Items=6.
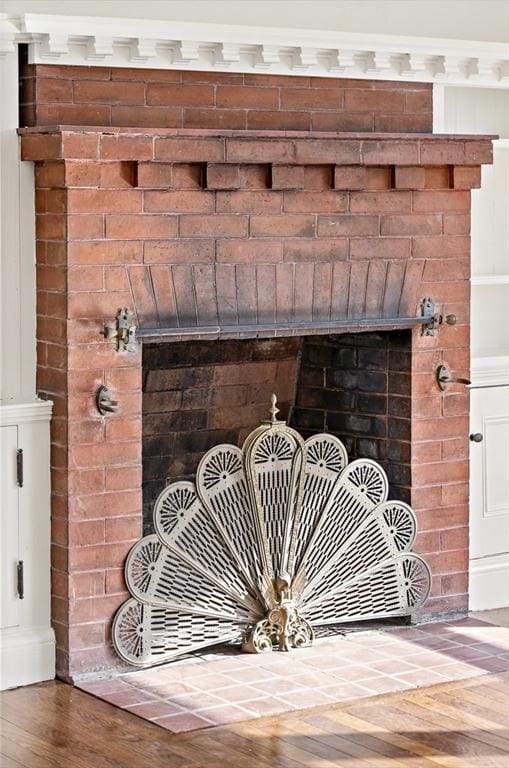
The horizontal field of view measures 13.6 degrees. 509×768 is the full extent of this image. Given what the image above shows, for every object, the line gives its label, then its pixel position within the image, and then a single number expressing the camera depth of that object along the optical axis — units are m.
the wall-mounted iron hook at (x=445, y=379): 7.97
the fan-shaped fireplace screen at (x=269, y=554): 7.22
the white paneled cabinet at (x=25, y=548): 6.94
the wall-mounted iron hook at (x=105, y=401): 6.94
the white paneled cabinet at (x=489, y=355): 8.34
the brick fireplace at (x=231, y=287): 6.89
